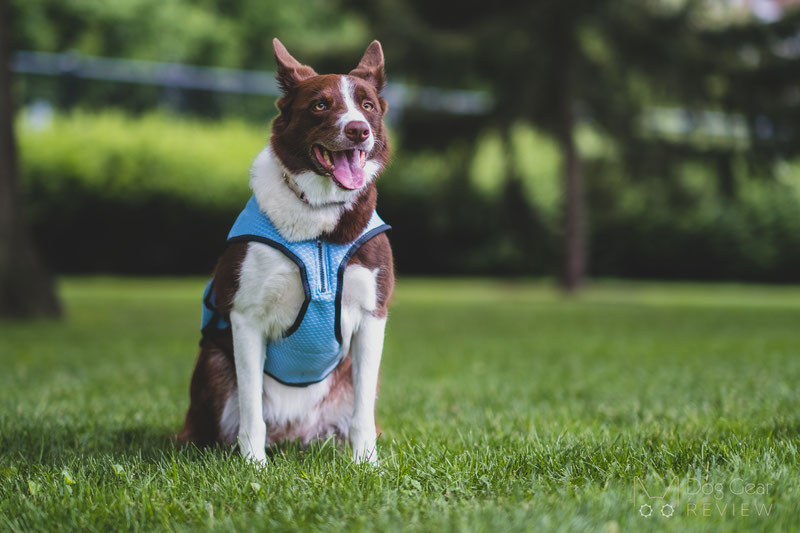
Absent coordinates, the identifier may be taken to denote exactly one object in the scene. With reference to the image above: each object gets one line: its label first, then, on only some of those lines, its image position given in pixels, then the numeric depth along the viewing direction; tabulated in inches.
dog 109.7
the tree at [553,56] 516.4
